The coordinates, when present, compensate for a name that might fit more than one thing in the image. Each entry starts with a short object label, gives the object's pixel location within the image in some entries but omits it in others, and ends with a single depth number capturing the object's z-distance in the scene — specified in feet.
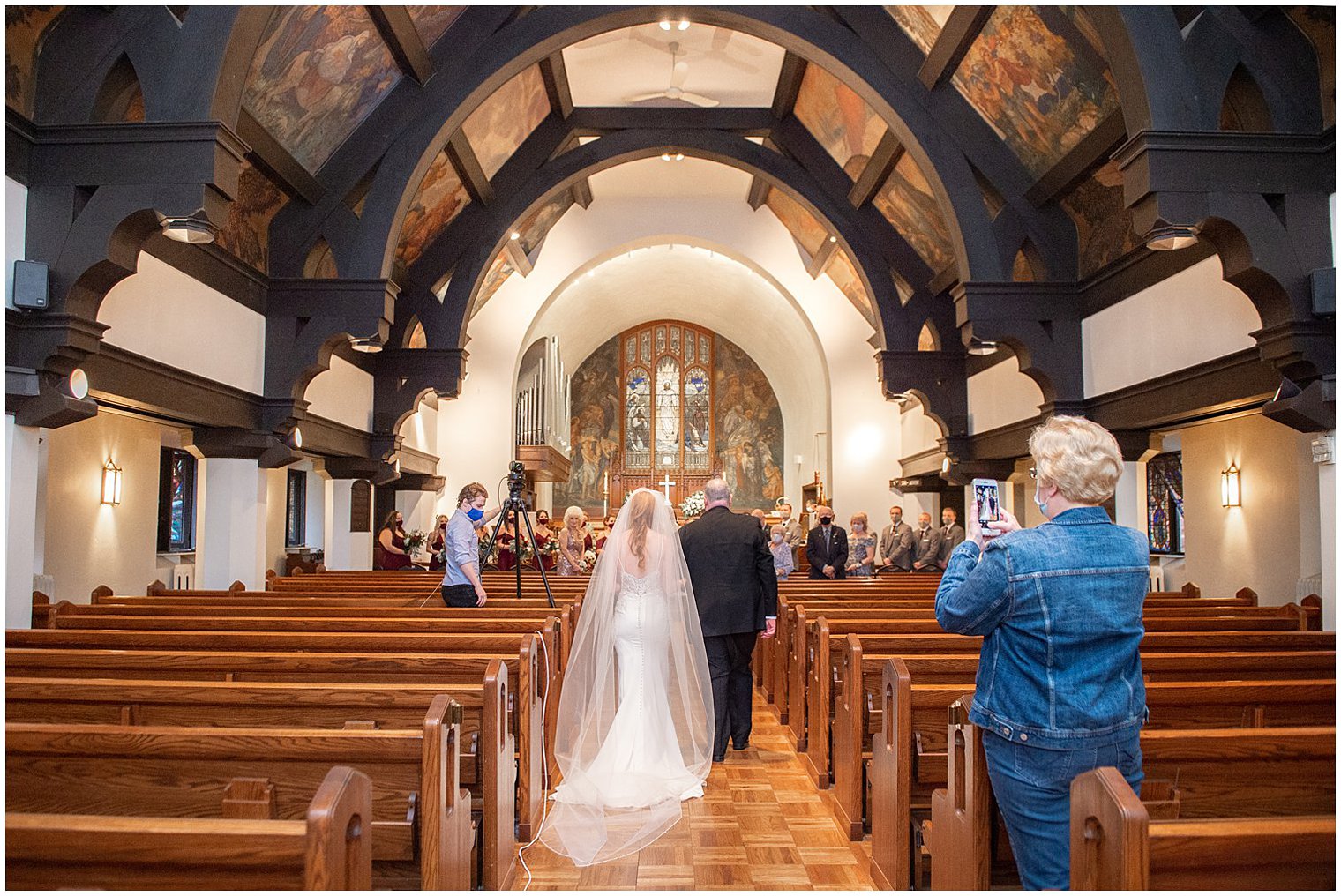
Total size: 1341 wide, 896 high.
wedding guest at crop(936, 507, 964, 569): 41.14
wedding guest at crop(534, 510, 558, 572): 41.52
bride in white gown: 16.24
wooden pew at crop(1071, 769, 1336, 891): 5.76
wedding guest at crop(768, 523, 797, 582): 34.63
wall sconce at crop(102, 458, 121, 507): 35.65
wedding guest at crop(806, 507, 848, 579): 35.53
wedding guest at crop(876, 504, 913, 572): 42.70
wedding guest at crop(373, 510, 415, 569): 39.47
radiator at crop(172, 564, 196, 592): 42.04
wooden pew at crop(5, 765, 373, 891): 5.66
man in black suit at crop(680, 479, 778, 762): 19.17
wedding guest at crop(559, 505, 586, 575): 33.59
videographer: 21.08
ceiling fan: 40.45
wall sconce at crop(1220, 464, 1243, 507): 34.40
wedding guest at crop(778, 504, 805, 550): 44.15
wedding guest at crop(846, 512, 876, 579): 38.68
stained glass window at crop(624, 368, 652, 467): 90.22
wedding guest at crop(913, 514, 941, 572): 42.57
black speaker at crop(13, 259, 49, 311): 18.88
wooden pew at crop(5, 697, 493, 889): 8.78
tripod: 21.85
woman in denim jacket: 7.55
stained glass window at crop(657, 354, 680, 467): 89.97
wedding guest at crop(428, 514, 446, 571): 40.22
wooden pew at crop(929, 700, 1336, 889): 9.14
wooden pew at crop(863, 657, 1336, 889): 11.91
